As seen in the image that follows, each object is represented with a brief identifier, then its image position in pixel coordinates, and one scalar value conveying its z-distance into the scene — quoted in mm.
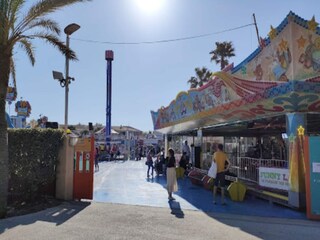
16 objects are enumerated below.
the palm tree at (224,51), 25704
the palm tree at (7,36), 6092
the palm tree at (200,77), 29548
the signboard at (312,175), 6104
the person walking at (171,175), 8298
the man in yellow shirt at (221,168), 7614
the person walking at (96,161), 17536
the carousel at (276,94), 6522
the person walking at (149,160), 14198
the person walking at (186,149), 16166
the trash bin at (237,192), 8032
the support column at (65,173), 7959
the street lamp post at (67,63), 8304
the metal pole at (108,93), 31971
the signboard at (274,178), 7308
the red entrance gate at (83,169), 8027
